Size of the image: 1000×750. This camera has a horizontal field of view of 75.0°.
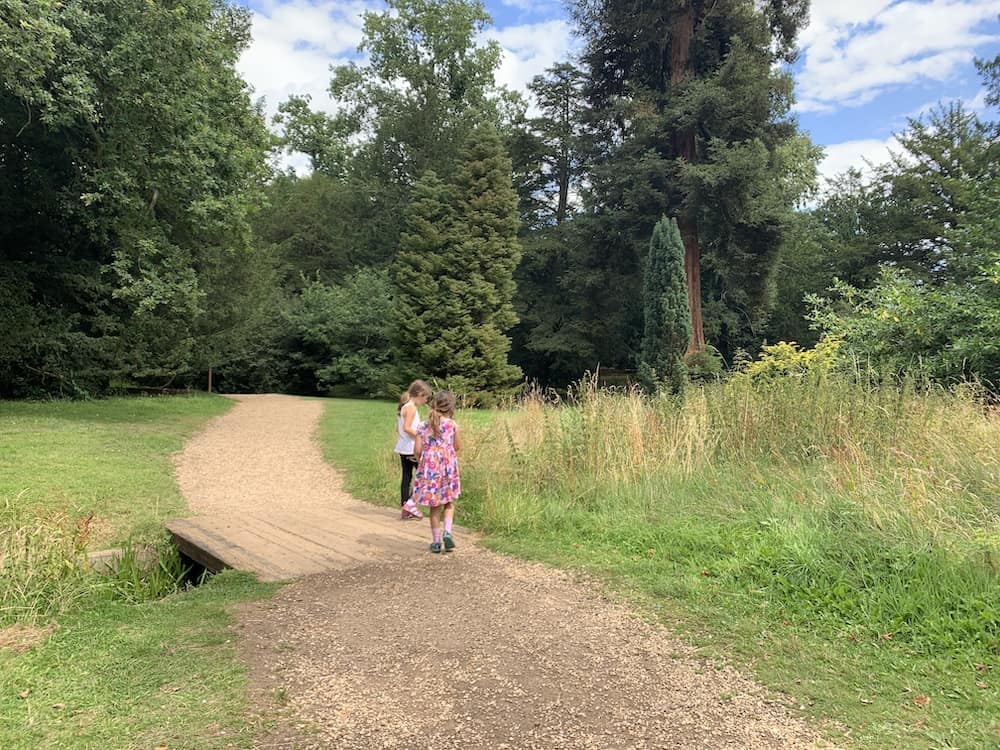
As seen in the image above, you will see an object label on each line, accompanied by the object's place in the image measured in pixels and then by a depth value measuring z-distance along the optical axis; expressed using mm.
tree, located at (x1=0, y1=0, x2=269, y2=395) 11273
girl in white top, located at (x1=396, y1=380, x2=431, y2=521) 6793
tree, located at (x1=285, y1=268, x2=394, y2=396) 27391
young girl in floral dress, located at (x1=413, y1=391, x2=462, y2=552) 5492
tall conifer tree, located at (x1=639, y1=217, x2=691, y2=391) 21719
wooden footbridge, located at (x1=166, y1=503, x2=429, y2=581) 5086
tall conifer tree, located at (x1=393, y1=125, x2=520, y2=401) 22312
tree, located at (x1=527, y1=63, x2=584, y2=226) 31906
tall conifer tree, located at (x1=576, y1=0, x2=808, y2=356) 23547
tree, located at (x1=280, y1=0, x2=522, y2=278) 36031
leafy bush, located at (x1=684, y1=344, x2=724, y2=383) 20844
